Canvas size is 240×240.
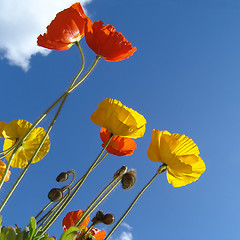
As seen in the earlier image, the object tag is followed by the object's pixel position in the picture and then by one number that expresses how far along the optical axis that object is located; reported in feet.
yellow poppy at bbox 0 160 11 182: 2.99
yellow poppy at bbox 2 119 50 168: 3.15
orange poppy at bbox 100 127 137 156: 3.01
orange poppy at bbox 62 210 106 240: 2.91
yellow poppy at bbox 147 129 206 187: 3.05
